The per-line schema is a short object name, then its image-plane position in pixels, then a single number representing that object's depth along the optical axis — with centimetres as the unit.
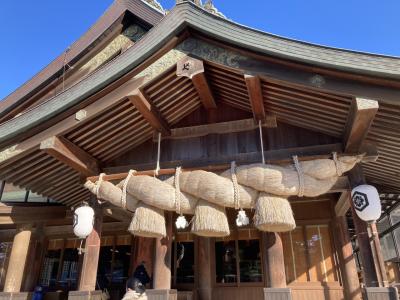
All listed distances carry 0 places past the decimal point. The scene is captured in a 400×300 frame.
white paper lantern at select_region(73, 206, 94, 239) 561
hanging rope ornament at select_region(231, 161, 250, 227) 455
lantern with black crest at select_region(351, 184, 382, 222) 463
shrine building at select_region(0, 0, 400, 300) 454
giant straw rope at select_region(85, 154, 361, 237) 457
